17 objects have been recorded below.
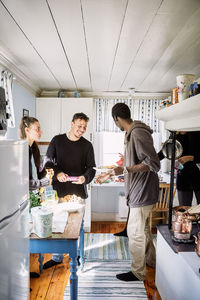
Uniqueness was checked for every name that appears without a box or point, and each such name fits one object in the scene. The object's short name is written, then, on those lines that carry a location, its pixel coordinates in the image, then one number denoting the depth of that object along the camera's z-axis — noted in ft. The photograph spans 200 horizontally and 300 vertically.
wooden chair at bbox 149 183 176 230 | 11.34
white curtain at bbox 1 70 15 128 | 8.27
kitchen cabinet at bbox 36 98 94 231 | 12.77
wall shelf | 4.15
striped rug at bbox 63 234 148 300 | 7.11
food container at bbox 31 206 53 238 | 4.75
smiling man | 8.75
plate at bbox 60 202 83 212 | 6.31
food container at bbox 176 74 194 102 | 5.00
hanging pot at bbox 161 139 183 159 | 6.64
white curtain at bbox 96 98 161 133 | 14.47
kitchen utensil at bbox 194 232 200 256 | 4.33
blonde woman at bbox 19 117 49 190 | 7.95
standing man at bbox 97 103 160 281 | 6.59
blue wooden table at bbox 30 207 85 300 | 4.87
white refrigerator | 3.19
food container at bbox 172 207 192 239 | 5.06
